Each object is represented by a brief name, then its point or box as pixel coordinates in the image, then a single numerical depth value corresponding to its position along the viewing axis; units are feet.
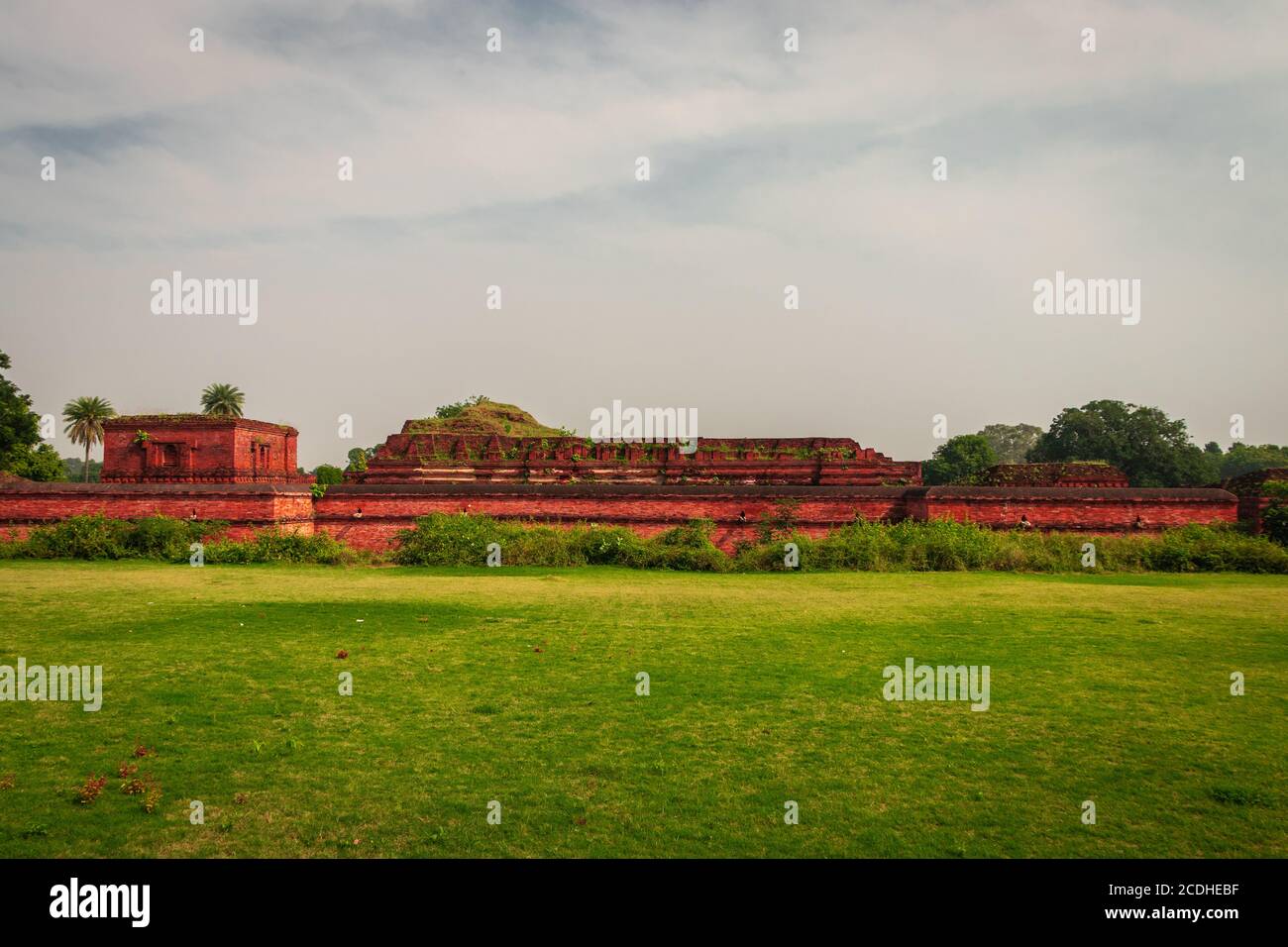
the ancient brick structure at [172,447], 94.27
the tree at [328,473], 137.63
